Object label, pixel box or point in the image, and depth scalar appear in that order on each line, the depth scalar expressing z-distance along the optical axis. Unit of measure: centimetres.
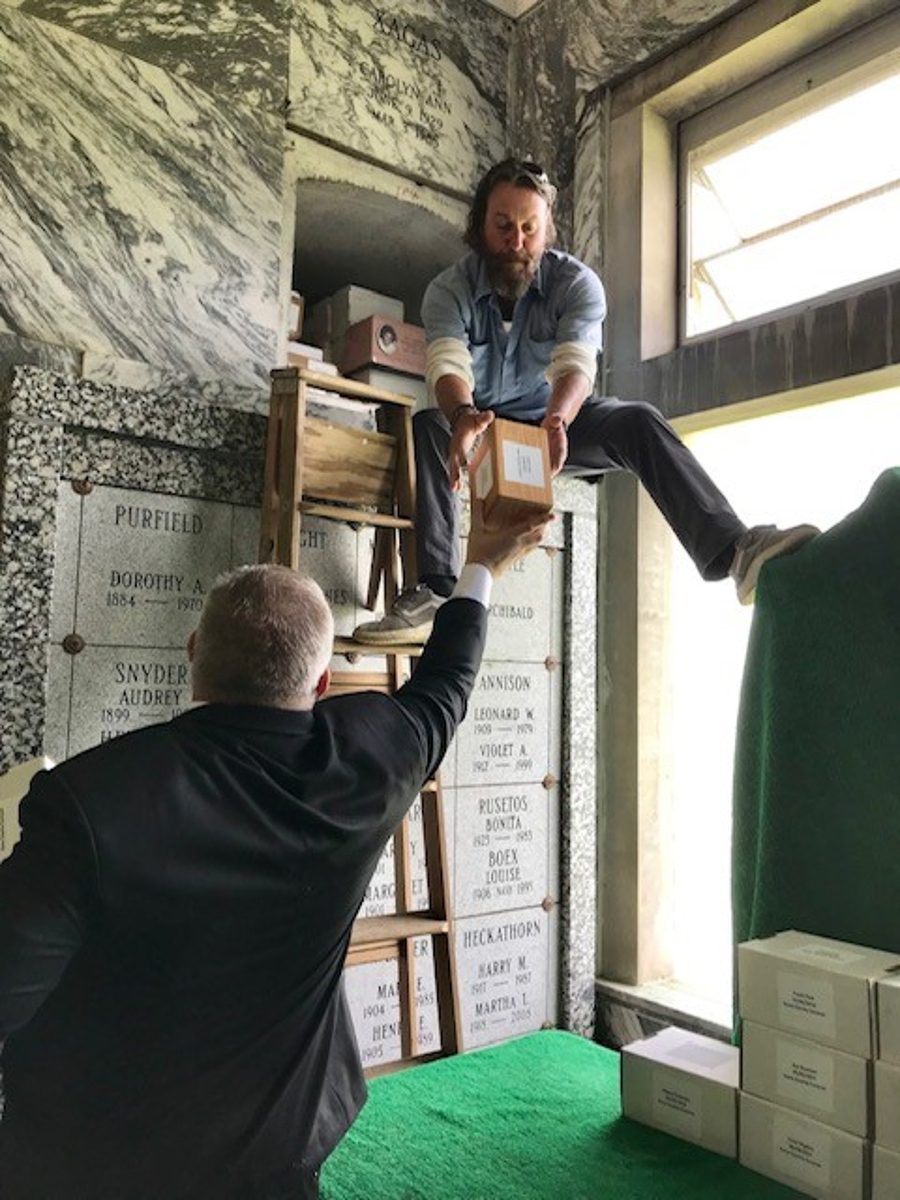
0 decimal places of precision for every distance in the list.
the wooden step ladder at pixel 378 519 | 232
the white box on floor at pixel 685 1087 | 171
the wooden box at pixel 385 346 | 313
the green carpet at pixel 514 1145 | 165
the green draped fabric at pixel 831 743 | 170
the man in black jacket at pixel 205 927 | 108
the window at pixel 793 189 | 264
